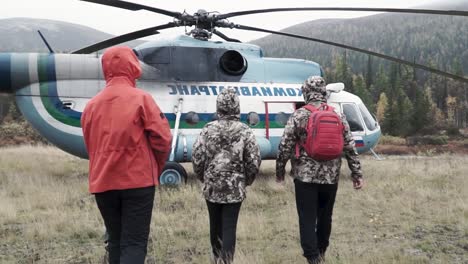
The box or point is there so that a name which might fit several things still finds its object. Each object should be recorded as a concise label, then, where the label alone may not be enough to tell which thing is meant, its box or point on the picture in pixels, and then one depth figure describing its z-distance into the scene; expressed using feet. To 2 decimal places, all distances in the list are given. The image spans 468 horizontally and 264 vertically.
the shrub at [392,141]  163.92
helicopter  28.55
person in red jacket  9.44
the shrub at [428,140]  163.73
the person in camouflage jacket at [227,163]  12.45
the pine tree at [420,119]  206.18
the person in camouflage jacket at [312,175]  12.54
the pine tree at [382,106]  228.92
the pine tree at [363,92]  237.68
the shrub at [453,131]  199.96
